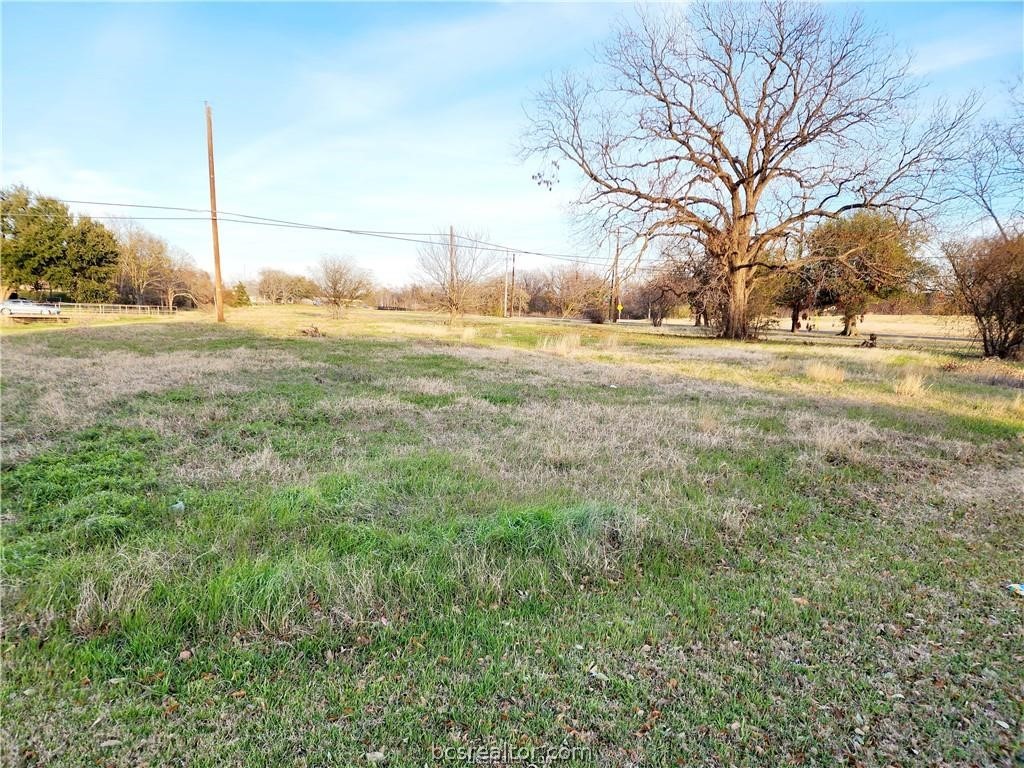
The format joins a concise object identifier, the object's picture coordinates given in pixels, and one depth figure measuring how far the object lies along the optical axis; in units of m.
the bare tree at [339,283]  39.31
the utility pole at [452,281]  31.92
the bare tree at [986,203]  15.21
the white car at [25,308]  23.08
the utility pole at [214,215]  22.91
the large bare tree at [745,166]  19.28
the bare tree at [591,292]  21.23
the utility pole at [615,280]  20.77
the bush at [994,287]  14.34
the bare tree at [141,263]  38.09
